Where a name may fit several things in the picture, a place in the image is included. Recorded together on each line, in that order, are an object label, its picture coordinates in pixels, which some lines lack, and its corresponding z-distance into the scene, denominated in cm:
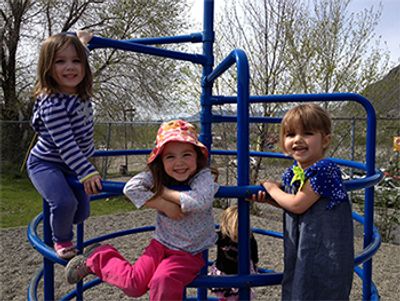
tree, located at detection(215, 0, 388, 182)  808
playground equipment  135
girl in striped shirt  156
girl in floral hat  136
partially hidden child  219
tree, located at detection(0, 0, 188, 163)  1138
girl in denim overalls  127
